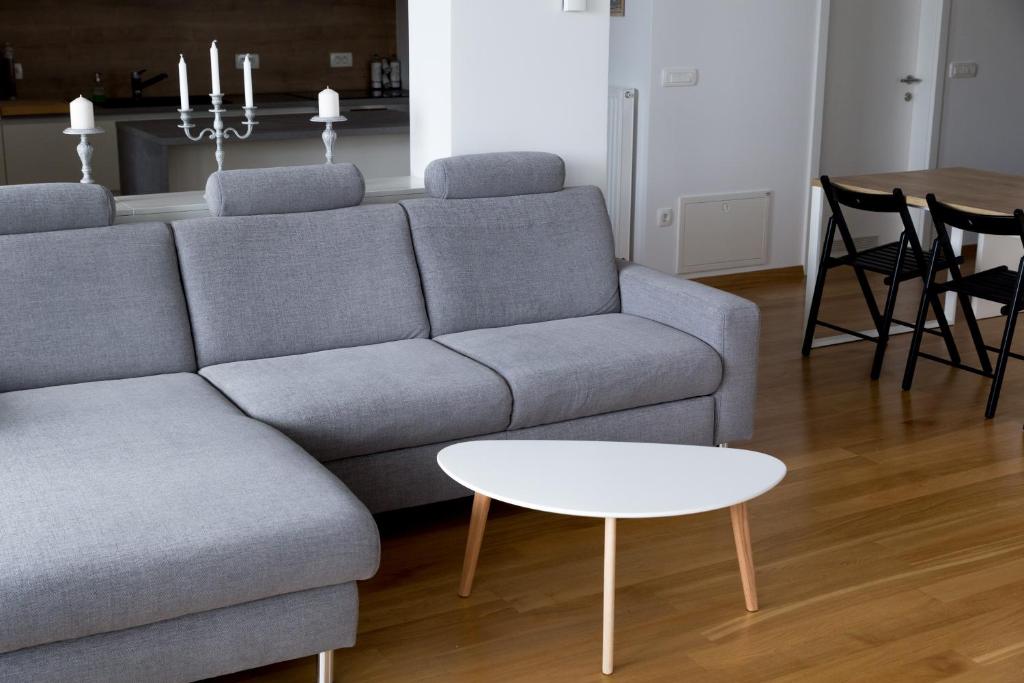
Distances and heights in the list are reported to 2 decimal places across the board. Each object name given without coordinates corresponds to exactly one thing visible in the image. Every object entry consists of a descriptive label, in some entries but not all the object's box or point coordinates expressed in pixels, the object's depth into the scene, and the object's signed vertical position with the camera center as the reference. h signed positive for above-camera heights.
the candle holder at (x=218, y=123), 3.62 -0.15
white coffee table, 2.40 -0.85
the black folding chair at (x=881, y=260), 4.36 -0.69
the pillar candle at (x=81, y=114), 3.36 -0.12
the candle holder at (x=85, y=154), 3.41 -0.24
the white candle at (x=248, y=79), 3.56 -0.02
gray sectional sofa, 2.16 -0.79
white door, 6.09 -0.06
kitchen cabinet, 6.19 -0.41
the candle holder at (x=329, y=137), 3.78 -0.20
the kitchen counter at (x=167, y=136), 4.85 -0.26
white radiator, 5.68 -0.41
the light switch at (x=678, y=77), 5.59 +0.00
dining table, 4.34 -0.43
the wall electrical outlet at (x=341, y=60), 7.48 +0.08
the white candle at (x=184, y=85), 3.49 -0.04
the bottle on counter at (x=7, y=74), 6.60 -0.02
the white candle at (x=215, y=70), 3.48 +0.01
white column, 3.86 -0.02
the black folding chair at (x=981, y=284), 3.95 -0.70
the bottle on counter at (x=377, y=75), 7.49 -0.01
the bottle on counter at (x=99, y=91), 6.69 -0.11
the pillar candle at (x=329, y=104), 3.71 -0.09
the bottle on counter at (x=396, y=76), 7.55 -0.01
